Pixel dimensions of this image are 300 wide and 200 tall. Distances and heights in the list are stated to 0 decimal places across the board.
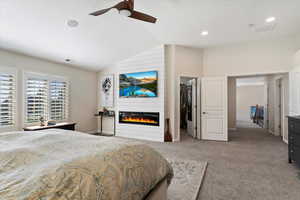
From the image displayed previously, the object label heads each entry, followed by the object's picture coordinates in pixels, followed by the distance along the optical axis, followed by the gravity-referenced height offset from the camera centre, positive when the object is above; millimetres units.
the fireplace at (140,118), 5167 -589
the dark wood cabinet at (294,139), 2877 -739
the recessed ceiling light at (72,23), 3350 +1659
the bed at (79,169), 842 -444
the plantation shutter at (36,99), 4430 +51
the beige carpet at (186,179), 2133 -1251
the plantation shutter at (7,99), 3908 +46
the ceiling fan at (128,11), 2247 +1338
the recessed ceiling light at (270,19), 3586 +1837
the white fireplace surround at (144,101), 5090 -17
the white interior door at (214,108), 5160 -256
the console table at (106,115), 6014 -540
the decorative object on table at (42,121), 4476 -568
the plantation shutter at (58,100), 5031 +22
